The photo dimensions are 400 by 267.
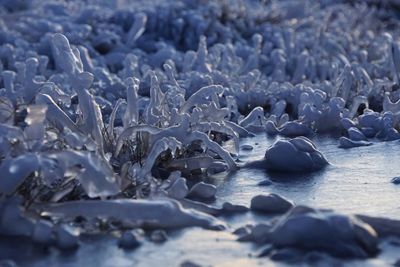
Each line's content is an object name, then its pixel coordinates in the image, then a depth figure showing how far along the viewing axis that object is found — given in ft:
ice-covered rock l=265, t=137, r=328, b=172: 20.63
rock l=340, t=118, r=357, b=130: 25.02
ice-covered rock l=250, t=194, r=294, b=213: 17.01
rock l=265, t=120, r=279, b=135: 25.29
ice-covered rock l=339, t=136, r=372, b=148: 23.63
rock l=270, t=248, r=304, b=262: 14.20
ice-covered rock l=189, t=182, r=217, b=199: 18.40
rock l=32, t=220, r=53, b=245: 14.83
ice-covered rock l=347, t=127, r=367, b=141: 24.11
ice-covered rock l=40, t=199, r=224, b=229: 15.29
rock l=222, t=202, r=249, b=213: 17.30
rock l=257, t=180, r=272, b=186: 19.68
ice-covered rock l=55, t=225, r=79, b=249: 14.79
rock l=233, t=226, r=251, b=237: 15.39
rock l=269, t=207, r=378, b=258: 14.32
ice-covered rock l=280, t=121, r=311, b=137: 25.21
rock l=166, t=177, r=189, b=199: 16.73
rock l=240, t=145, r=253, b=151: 23.36
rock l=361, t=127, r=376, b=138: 24.65
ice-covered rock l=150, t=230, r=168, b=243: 15.32
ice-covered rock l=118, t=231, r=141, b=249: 14.94
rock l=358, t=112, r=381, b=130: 24.92
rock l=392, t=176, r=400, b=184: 19.50
